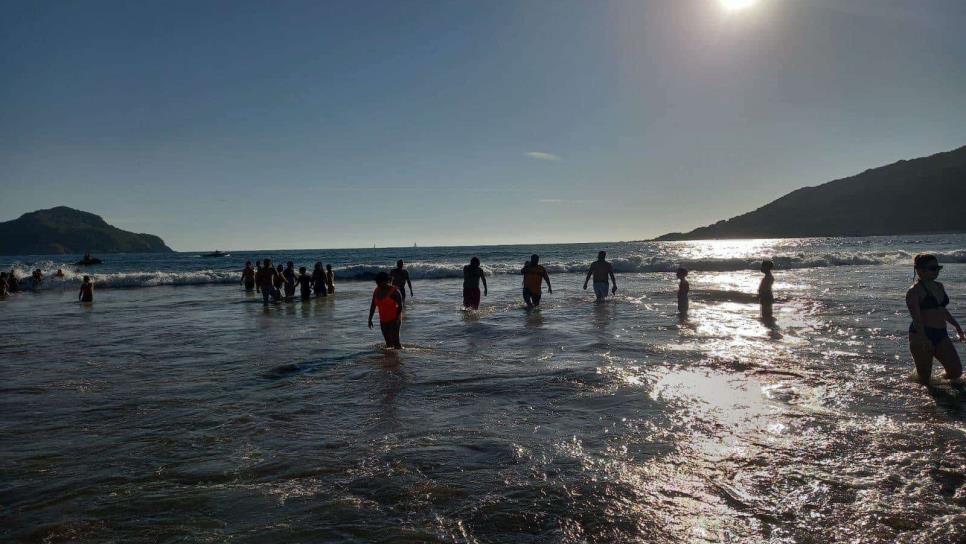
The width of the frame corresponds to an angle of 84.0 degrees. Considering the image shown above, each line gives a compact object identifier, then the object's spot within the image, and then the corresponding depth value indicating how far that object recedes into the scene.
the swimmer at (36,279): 33.93
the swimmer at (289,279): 24.28
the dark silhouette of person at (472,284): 17.66
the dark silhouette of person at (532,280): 18.06
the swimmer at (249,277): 28.64
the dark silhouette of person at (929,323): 7.32
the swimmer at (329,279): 26.36
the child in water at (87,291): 24.96
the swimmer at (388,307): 10.67
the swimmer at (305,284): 23.16
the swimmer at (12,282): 32.07
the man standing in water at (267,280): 22.11
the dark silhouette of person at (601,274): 19.24
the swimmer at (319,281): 24.64
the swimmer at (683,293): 15.46
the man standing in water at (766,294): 14.53
